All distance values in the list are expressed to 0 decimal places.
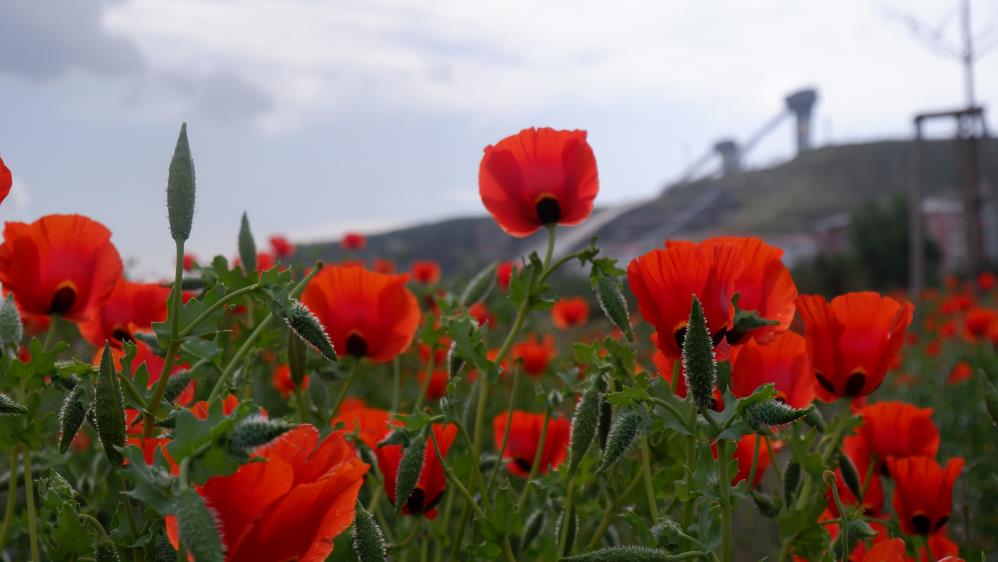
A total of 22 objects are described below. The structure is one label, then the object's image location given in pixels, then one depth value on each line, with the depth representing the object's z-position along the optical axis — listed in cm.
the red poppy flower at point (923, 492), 66
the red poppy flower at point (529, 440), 74
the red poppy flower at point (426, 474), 59
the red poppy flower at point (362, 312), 67
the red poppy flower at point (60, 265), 61
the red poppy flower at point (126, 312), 69
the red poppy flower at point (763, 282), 55
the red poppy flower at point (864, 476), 72
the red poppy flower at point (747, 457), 64
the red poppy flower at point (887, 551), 49
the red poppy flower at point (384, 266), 392
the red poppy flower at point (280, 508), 41
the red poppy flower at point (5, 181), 50
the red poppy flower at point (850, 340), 60
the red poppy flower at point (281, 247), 452
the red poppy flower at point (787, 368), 60
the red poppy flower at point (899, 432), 71
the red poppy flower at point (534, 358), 126
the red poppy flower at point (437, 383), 112
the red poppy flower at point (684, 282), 52
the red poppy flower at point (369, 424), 61
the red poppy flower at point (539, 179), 63
